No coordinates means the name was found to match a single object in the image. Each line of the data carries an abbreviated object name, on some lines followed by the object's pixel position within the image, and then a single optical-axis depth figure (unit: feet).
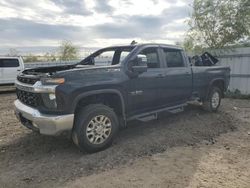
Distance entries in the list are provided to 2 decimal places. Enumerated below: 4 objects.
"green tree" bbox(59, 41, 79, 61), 67.92
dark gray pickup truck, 9.92
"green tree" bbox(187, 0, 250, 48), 26.25
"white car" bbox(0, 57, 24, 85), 32.29
